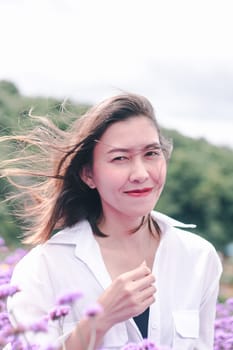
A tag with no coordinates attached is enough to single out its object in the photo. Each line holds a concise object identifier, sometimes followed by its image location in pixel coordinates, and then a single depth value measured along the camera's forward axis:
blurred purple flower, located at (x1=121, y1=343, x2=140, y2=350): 2.16
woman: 2.70
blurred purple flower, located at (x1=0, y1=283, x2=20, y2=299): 2.30
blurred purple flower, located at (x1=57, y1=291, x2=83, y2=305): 2.06
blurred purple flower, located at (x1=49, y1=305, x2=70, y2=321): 2.10
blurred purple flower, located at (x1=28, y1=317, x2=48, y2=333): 2.00
